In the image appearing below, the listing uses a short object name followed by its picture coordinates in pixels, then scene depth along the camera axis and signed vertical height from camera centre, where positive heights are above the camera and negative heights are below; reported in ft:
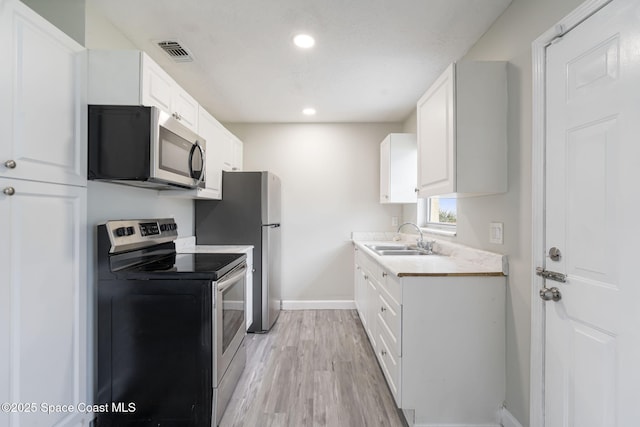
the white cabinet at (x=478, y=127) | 5.63 +1.68
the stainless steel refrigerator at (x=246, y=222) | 9.89 -0.37
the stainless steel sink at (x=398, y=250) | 9.24 -1.26
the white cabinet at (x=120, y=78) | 5.06 +2.36
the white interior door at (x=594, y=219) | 3.36 -0.07
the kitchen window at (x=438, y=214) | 8.83 -0.04
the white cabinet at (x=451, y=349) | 5.49 -2.58
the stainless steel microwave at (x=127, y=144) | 5.03 +1.18
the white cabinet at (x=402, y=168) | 10.48 +1.61
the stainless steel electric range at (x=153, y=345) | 5.17 -2.39
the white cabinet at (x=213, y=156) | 7.90 +1.81
